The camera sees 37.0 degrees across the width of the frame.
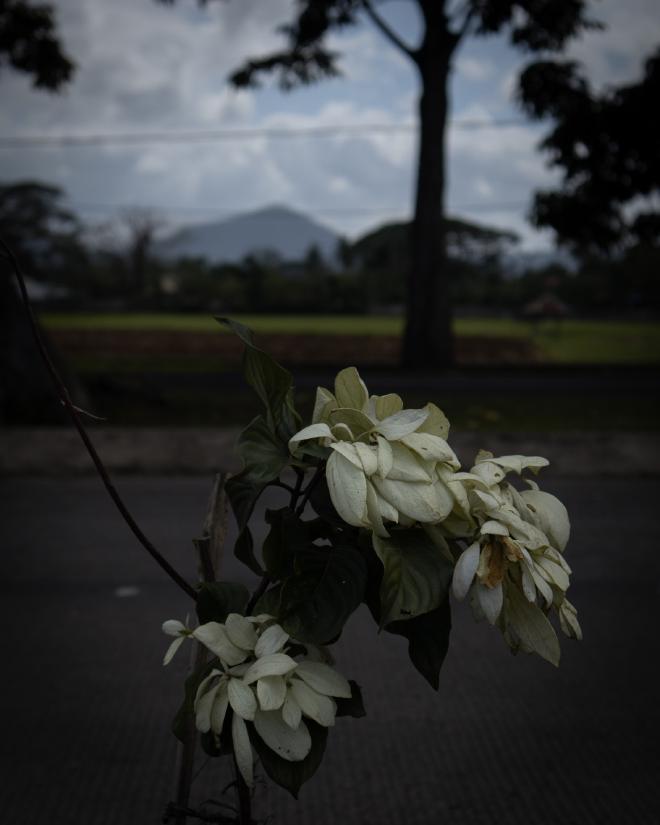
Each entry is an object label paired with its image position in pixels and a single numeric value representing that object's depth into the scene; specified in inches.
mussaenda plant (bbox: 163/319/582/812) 48.3
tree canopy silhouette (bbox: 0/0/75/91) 501.4
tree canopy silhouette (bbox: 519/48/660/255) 514.3
